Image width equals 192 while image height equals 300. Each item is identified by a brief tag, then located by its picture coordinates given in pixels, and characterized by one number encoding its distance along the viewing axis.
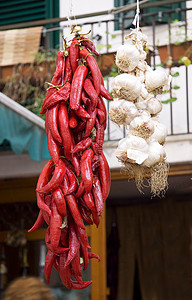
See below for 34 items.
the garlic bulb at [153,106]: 2.29
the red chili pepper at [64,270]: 2.01
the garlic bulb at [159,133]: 2.28
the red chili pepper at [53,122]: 2.05
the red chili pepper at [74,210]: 1.99
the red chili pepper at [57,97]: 2.08
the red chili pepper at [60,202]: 1.97
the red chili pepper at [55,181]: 1.99
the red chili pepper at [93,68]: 2.14
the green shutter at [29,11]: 6.35
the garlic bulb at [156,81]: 2.33
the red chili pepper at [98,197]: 2.00
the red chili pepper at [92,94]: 2.10
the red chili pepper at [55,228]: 1.95
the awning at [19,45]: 5.48
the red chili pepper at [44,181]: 2.00
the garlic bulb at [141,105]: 2.28
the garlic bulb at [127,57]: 2.28
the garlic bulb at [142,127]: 2.19
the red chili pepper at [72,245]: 1.98
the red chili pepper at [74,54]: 2.21
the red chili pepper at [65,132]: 2.06
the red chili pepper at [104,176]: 2.06
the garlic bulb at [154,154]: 2.21
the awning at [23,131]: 4.46
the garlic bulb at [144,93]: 2.32
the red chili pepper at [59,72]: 2.19
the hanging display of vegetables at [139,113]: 2.20
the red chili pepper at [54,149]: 2.04
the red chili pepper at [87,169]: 1.97
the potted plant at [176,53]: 4.07
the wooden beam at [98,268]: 5.38
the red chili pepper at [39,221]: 2.07
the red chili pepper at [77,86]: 2.05
